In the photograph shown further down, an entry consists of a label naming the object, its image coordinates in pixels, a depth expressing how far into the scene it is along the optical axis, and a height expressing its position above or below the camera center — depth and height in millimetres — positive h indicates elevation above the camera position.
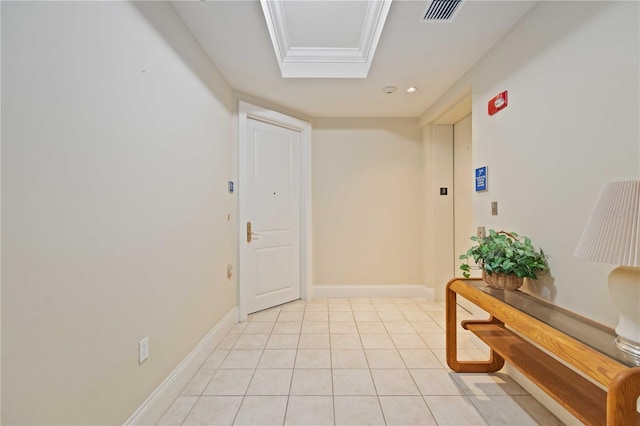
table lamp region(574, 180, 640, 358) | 812 -123
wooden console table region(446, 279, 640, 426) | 779 -552
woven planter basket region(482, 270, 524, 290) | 1570 -443
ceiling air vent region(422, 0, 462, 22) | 1570 +1259
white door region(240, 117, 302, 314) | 2840 -58
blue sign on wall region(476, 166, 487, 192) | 2080 +254
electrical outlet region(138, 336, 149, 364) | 1333 -727
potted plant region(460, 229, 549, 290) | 1511 -307
